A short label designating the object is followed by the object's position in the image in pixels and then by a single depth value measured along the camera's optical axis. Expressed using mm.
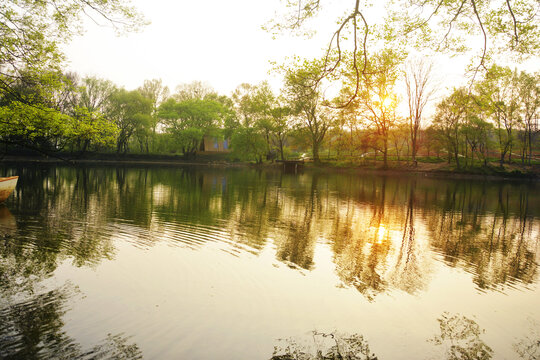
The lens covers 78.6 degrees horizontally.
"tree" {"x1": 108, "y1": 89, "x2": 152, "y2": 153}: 62656
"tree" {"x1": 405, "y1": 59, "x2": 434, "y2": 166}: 53500
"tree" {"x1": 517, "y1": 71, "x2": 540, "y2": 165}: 43538
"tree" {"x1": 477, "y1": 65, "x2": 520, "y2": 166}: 43406
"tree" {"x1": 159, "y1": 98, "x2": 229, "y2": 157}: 67312
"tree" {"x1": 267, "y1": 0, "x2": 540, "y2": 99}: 8672
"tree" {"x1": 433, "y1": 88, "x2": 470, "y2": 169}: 45906
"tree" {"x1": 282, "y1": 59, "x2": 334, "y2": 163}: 57694
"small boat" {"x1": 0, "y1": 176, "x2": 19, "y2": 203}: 13799
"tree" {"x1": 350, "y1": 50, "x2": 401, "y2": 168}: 44812
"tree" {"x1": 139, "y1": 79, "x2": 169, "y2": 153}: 74200
